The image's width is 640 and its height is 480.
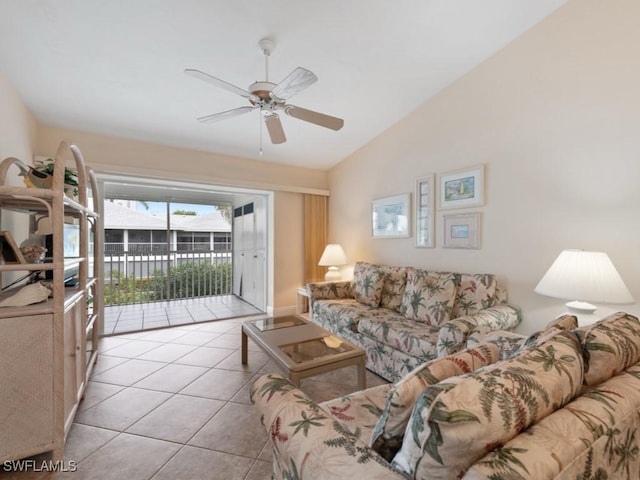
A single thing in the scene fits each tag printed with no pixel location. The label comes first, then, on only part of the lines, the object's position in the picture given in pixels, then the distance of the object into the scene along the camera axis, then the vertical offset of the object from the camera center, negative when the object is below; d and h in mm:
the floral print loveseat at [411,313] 2168 -667
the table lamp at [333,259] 4031 -275
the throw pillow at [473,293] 2486 -477
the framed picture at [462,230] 2750 +75
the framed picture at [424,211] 3139 +300
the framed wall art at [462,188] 2719 +485
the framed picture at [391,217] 3432 +271
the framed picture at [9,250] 1542 -46
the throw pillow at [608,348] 944 -376
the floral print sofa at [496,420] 635 -459
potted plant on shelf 1843 +411
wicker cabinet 1408 -586
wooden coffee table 1816 -765
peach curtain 4613 +83
